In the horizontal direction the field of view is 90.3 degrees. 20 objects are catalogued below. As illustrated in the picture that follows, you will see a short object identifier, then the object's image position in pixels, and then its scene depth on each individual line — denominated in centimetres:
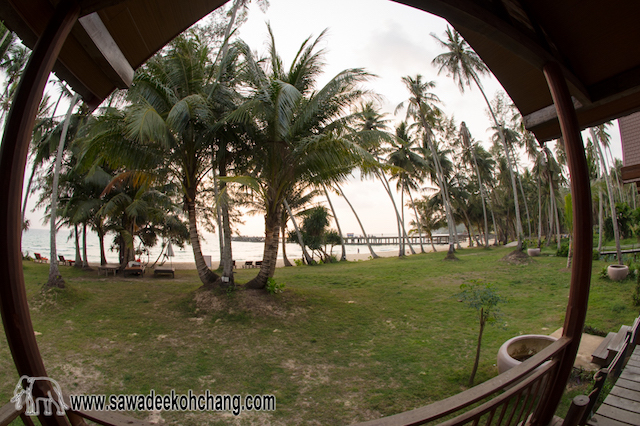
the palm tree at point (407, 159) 2644
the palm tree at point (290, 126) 881
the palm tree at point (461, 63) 1875
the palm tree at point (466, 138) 2569
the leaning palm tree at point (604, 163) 1255
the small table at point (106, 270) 1545
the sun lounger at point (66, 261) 2173
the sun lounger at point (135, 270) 1505
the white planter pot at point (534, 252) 1733
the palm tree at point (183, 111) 916
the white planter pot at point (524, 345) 482
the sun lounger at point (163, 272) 1503
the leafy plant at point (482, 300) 501
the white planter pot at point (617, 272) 989
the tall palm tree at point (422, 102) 2167
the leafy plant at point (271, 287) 967
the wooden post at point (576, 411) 244
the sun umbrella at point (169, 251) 2026
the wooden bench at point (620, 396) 273
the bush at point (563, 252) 1648
